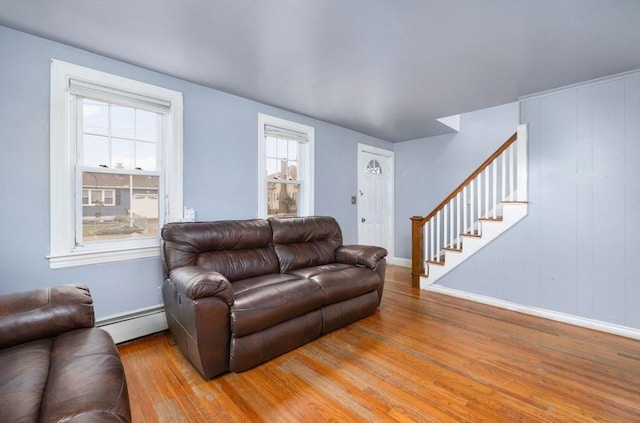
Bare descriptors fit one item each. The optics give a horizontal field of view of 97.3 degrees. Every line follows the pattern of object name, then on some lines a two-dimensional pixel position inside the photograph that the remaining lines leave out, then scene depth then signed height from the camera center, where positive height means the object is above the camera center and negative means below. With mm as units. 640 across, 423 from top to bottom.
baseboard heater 2322 -971
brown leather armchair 879 -609
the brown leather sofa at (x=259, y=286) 1860 -606
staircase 3182 -140
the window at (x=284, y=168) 3339 +563
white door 4770 +257
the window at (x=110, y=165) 2121 +388
